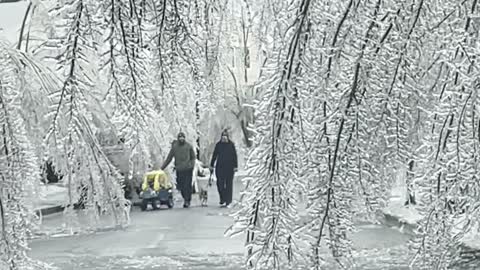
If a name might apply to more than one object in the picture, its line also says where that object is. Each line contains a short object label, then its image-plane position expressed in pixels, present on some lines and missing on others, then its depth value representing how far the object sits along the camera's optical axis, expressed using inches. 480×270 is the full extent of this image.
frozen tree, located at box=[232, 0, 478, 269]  120.6
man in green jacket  1280.8
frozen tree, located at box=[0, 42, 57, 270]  198.7
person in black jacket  1296.8
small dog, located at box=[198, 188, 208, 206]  1355.8
